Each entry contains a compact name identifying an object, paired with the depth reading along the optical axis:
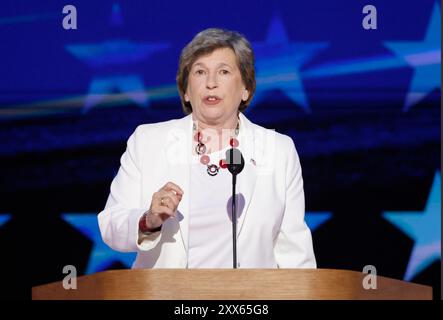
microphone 4.74
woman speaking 5.56
